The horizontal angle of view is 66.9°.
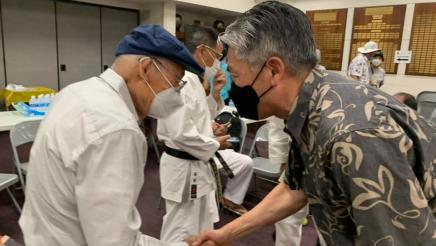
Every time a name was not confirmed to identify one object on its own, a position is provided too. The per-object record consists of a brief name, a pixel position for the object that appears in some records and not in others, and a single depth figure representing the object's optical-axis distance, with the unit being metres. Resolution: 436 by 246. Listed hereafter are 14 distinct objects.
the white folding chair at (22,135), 2.65
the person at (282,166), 2.26
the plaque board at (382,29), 6.22
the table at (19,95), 4.72
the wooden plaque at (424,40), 5.87
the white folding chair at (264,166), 3.00
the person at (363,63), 5.80
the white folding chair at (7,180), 2.36
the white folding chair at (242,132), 3.41
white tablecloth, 2.91
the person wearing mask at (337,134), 0.65
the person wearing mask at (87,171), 0.79
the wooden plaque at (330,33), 6.93
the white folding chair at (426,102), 5.64
